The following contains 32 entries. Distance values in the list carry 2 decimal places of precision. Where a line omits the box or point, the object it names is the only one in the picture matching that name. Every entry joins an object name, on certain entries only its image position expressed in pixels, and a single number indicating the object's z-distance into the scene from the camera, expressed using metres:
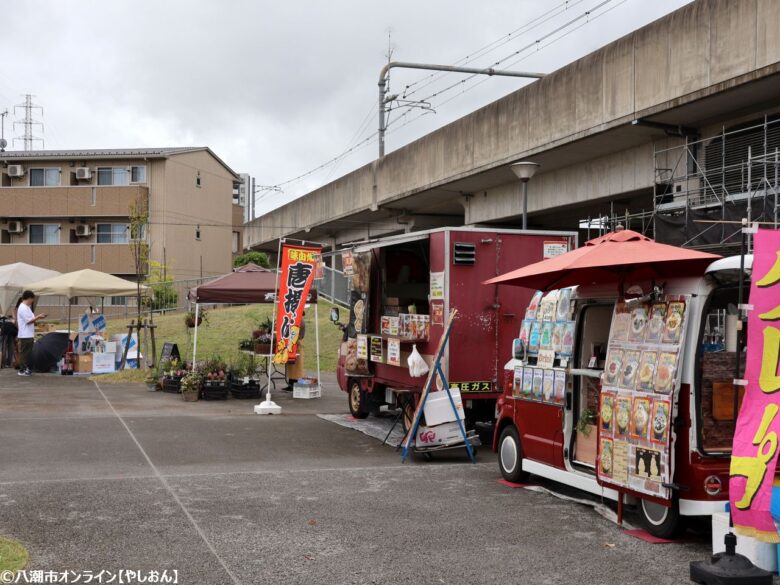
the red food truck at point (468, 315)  10.93
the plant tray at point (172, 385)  17.20
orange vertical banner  14.43
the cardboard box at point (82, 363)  21.08
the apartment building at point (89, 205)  46.69
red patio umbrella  6.38
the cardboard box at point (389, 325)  12.36
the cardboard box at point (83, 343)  21.67
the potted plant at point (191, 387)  16.02
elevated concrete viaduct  13.48
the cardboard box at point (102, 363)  20.91
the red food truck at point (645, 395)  6.23
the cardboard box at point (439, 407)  10.05
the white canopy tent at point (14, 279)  23.09
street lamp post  15.66
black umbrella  21.12
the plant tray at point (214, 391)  16.20
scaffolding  14.48
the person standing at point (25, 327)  20.27
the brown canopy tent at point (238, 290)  16.55
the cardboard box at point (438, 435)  10.04
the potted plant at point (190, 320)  18.77
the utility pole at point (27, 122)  58.44
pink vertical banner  4.88
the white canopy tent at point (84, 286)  20.69
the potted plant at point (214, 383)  16.22
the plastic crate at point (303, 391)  16.66
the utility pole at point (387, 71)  26.73
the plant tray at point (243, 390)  16.58
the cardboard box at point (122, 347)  22.00
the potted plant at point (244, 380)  16.59
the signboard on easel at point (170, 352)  18.53
